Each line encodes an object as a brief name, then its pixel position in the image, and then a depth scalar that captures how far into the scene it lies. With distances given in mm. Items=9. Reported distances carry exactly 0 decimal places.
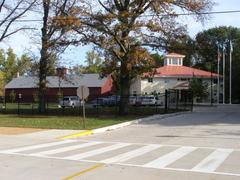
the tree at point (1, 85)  88531
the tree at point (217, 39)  113250
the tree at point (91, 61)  133888
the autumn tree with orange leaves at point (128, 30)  37969
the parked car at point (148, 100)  63712
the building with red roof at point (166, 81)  88125
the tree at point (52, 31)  37812
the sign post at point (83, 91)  26094
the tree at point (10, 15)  45969
